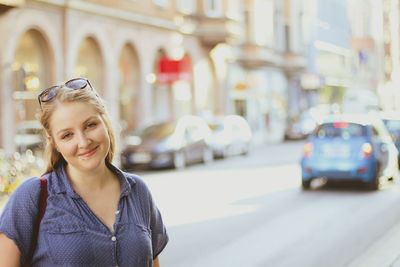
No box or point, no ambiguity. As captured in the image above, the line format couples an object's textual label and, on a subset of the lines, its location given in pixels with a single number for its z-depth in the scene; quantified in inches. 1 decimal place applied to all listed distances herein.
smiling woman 112.7
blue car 633.6
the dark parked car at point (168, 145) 916.0
